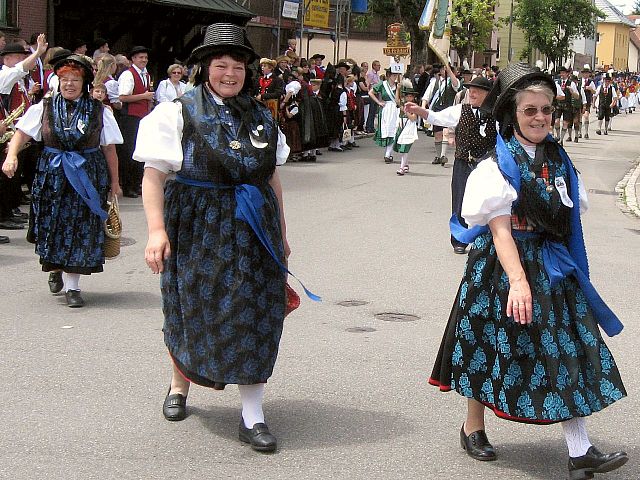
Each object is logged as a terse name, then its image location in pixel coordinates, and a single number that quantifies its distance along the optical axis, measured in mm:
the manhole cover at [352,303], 8125
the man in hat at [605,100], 32047
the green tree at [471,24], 42906
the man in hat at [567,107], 26094
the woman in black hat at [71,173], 7801
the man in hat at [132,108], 14234
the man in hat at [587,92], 29922
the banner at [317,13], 26766
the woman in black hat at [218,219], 4863
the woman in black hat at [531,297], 4457
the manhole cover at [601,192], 16950
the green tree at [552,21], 58469
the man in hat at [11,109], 11422
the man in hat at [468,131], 9617
